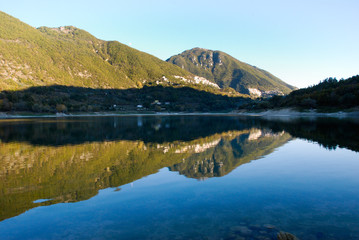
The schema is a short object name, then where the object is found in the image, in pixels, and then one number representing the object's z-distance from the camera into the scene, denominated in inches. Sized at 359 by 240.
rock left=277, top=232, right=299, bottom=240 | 207.5
